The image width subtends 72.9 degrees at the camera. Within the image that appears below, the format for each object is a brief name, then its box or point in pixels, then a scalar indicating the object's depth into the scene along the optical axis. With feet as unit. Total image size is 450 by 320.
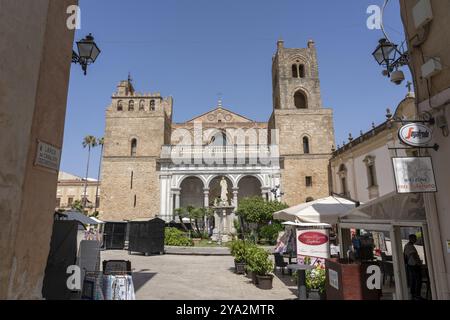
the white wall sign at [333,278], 17.16
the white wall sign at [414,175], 15.42
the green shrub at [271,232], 64.03
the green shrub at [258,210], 67.56
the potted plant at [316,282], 19.76
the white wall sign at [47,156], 14.60
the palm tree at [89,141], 147.43
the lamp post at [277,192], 83.21
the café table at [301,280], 19.04
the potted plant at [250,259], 27.25
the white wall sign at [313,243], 24.61
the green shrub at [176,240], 60.59
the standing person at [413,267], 21.63
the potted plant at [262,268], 25.57
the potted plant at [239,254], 31.83
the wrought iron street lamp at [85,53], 20.06
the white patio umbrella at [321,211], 23.81
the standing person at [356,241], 35.12
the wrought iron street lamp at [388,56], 20.21
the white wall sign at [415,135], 16.10
